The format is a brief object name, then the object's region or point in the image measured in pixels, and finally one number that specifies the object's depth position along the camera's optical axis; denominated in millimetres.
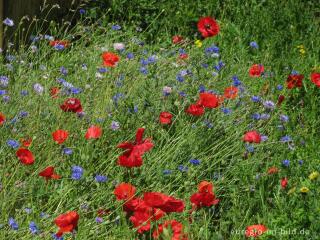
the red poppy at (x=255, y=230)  2705
